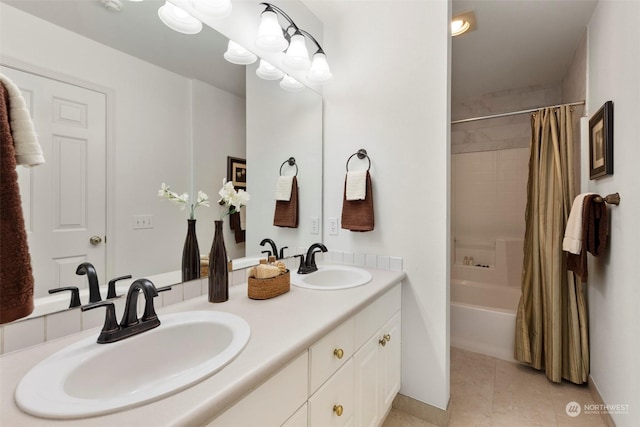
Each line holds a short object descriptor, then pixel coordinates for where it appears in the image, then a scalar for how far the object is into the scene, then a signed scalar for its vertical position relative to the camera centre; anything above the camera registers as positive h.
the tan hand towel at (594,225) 1.58 -0.06
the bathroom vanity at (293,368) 0.56 -0.39
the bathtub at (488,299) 2.26 -0.81
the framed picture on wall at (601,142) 1.52 +0.42
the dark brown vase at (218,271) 1.12 -0.23
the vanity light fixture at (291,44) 1.45 +0.93
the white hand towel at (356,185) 1.72 +0.17
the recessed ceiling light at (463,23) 1.87 +1.30
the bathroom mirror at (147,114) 0.84 +0.40
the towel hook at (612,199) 1.43 +0.08
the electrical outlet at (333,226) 1.92 -0.09
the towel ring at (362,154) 1.79 +0.37
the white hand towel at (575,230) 1.66 -0.10
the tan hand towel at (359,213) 1.72 +0.00
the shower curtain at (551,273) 1.93 -0.42
